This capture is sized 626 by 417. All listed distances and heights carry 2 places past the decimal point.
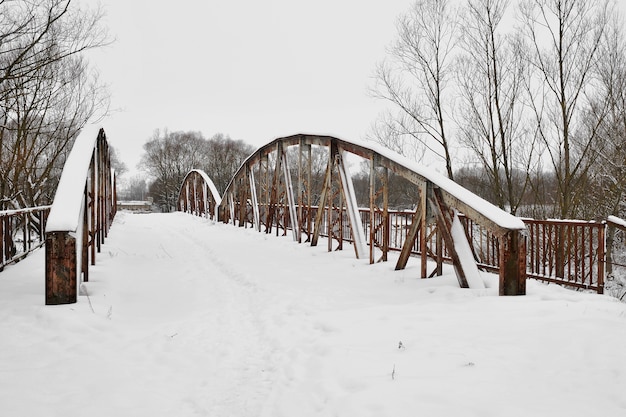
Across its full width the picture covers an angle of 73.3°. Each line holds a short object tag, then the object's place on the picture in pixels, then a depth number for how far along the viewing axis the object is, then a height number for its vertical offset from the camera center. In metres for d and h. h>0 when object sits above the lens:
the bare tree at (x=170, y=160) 58.78 +6.41
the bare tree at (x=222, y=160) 59.42 +6.46
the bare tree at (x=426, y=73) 15.96 +5.15
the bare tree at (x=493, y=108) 15.06 +3.57
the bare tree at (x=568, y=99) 14.31 +3.81
